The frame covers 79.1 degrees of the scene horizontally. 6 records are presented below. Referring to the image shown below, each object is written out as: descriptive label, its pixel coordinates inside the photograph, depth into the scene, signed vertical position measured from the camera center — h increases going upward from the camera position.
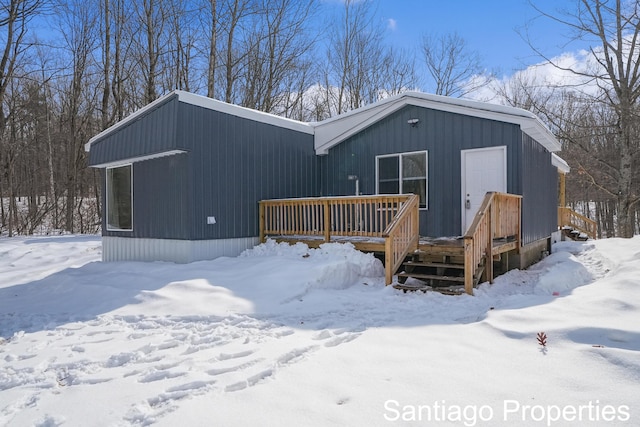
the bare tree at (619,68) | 14.59 +5.21
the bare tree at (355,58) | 21.03 +8.04
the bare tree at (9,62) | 10.99 +5.64
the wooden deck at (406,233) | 6.24 -0.54
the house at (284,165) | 7.72 +0.92
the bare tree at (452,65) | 21.16 +7.73
